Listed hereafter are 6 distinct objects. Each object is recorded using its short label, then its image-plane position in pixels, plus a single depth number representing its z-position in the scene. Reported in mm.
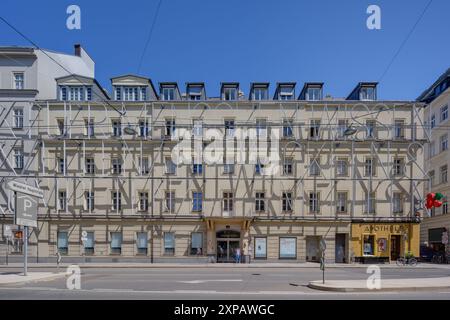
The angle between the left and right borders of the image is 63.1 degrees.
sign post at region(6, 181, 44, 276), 19414
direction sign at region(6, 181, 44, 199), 19047
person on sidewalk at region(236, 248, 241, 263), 31081
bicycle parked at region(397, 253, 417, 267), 29469
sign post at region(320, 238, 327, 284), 17016
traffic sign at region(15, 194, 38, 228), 19609
